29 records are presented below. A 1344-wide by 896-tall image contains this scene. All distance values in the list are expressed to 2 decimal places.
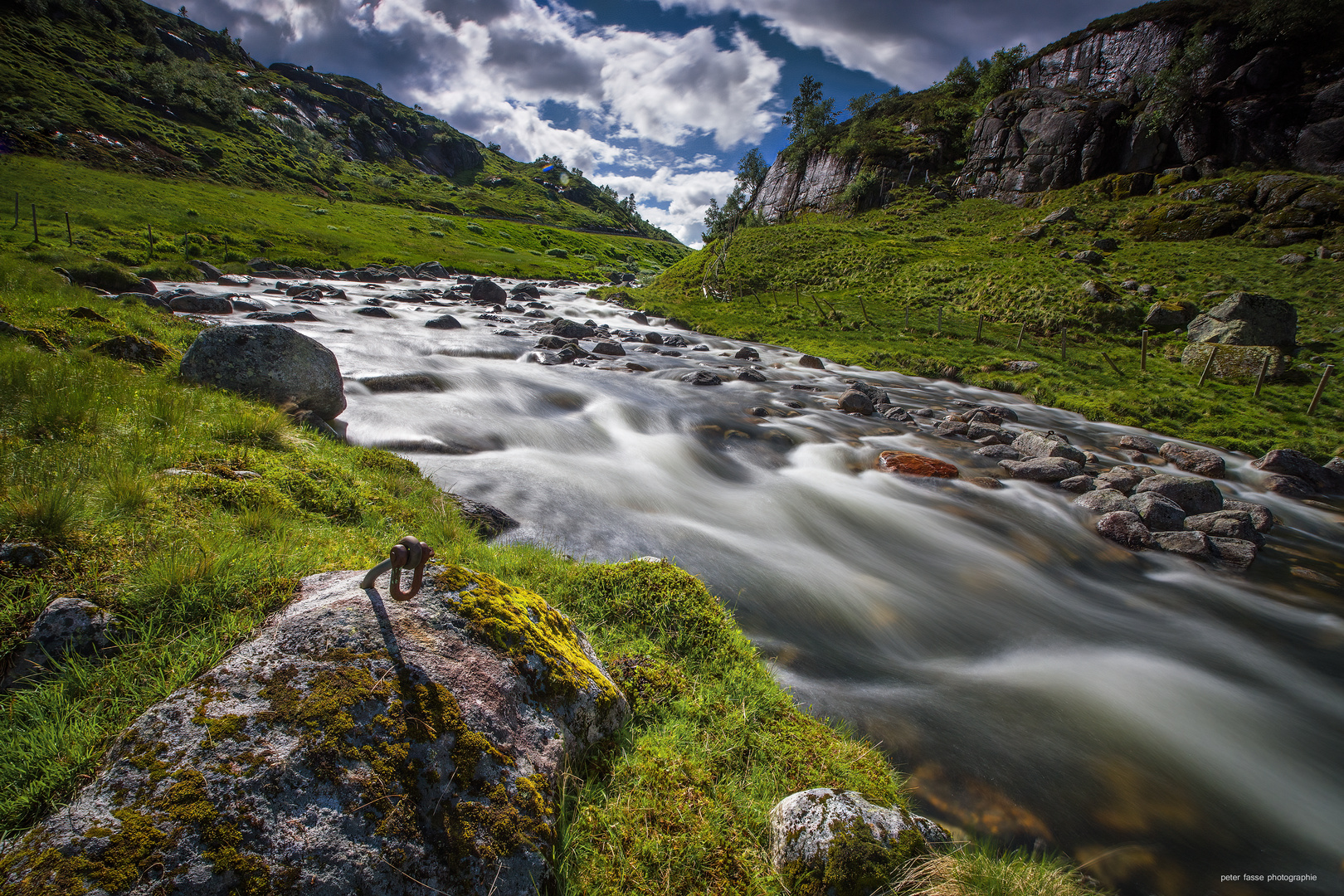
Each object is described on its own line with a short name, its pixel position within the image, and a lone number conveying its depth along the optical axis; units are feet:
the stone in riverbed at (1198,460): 54.80
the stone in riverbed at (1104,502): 42.16
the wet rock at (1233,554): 36.83
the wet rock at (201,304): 80.12
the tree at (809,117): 382.63
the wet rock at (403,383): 51.13
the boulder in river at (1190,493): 42.91
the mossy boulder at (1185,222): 165.17
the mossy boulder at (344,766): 6.66
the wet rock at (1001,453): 54.34
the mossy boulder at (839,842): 11.21
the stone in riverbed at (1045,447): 52.44
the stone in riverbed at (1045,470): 48.57
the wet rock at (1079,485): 46.64
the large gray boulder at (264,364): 29.45
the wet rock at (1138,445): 60.03
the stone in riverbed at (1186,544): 37.14
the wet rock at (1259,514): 42.14
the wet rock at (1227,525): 39.70
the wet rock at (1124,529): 38.68
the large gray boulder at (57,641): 9.30
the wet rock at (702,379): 78.74
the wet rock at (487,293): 162.40
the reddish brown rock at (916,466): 49.06
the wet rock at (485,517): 25.68
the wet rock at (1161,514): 40.45
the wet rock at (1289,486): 51.13
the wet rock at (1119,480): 47.11
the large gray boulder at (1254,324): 90.94
